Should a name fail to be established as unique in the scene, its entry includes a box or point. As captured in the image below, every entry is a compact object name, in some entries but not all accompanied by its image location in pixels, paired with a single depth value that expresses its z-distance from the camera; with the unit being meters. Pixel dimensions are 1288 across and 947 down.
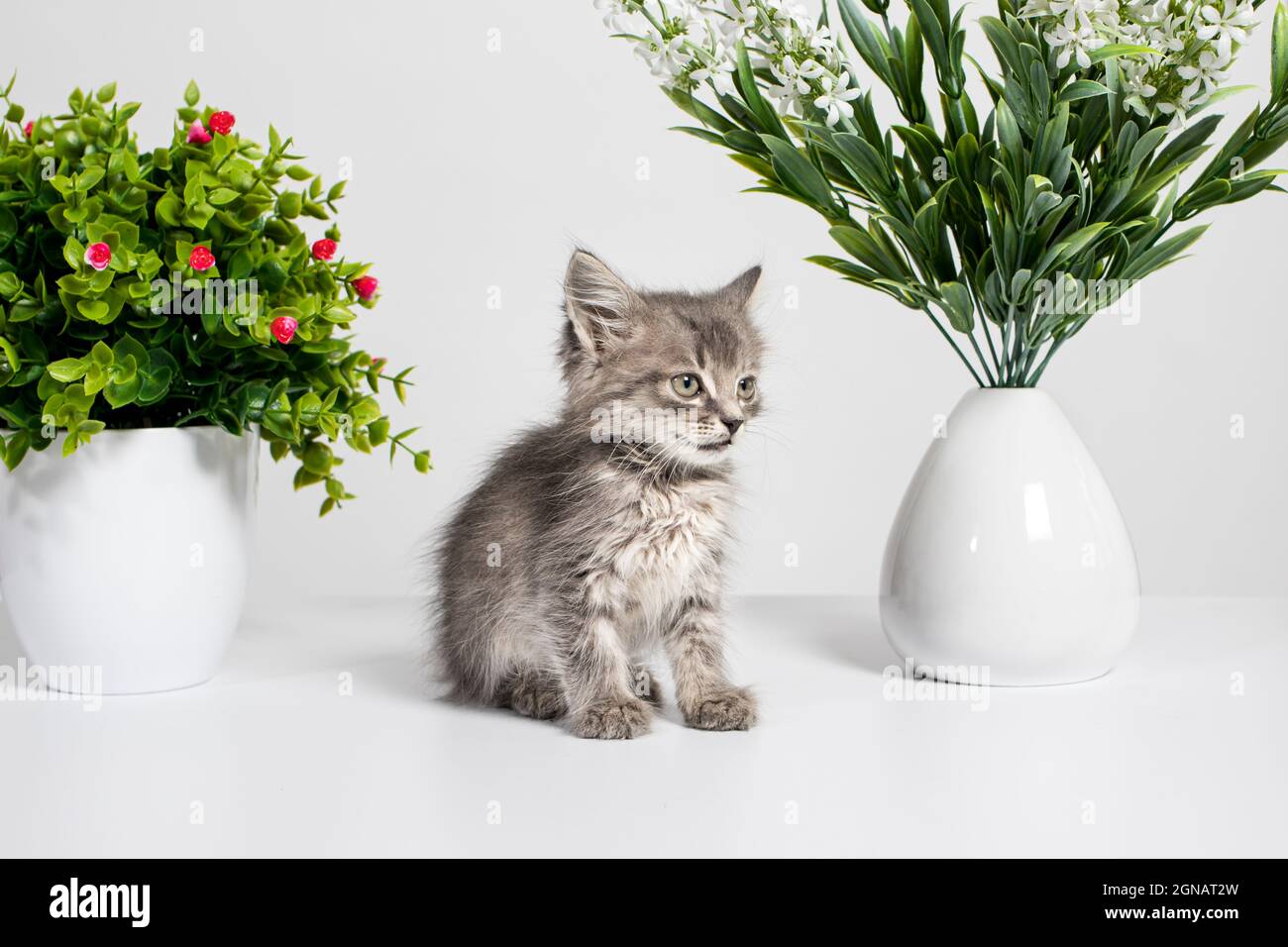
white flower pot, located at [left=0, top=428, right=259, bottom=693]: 0.85
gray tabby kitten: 0.85
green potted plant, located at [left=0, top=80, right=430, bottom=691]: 0.83
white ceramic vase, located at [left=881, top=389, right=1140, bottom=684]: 0.87
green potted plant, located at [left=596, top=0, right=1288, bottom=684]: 0.85
